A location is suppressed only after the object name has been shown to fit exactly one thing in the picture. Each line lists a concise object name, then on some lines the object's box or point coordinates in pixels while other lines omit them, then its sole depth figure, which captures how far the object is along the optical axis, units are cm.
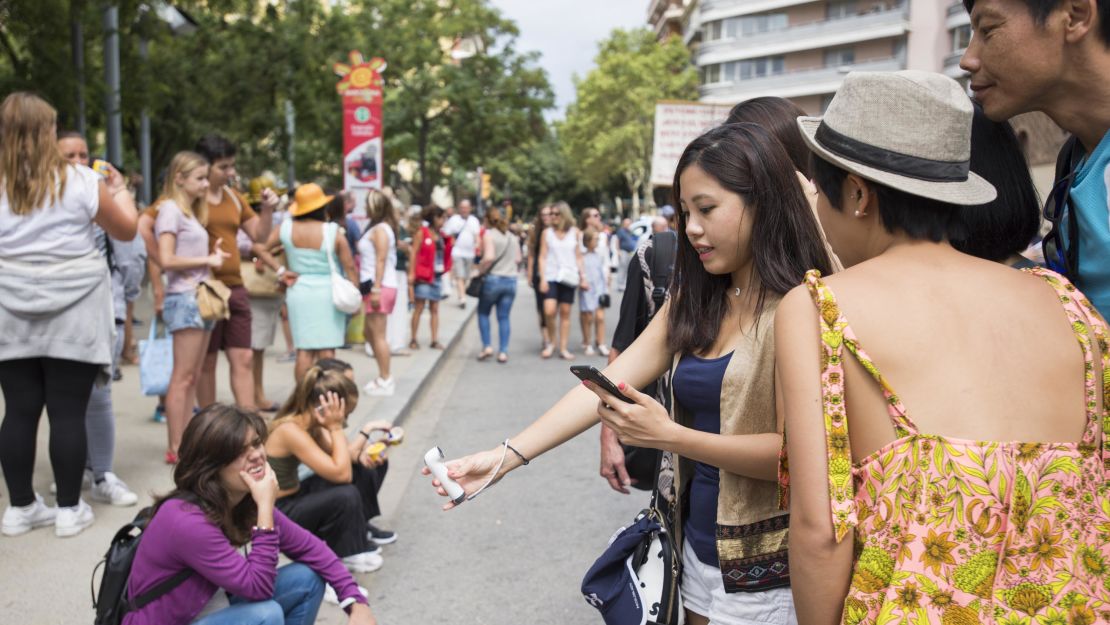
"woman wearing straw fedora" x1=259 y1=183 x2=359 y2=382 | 741
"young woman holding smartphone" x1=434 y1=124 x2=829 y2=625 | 224
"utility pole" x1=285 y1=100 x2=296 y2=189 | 1830
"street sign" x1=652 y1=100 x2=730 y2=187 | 1614
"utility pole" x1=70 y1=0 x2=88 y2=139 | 1050
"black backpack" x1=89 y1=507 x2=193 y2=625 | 313
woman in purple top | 314
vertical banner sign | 1456
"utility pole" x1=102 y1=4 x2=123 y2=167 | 1057
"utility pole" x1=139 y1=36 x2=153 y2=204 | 1317
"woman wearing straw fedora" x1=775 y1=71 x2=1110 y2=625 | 151
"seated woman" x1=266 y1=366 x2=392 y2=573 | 446
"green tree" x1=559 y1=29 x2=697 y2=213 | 6181
